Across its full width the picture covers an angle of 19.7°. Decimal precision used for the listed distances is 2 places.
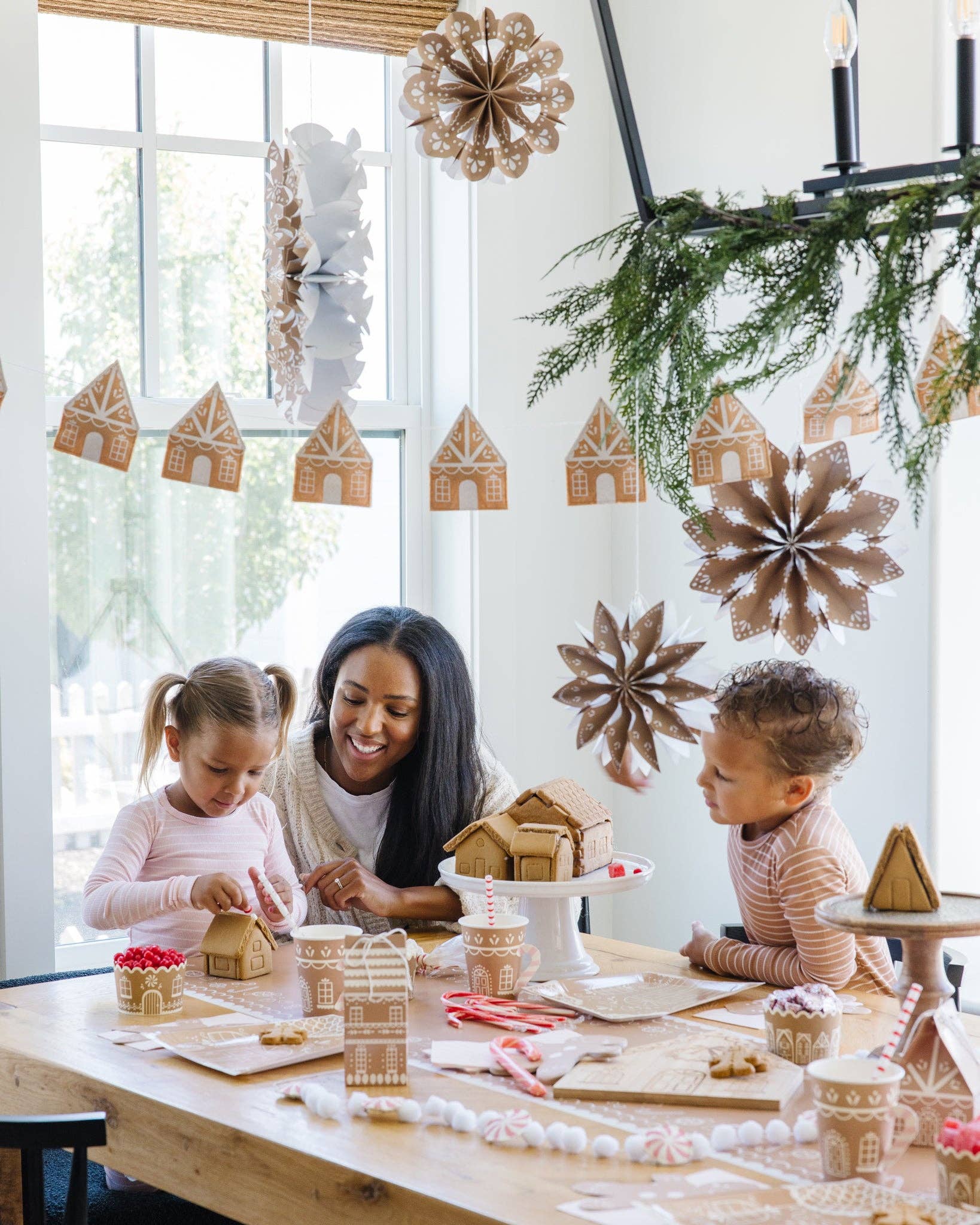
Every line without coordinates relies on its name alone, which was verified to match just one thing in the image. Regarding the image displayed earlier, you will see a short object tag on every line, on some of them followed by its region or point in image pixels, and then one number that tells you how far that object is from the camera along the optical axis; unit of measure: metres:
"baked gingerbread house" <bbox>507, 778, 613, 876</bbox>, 3.59
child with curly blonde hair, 3.49
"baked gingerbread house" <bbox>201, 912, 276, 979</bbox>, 3.53
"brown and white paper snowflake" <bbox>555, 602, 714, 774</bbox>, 3.84
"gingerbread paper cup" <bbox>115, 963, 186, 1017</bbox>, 3.37
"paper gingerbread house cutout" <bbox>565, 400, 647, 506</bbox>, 3.74
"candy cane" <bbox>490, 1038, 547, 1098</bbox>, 3.11
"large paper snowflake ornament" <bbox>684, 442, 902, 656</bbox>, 3.71
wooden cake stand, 2.98
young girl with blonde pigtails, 3.64
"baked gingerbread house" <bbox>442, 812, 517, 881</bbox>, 3.57
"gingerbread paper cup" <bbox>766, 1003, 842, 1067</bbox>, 3.17
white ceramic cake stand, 3.54
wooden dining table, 2.89
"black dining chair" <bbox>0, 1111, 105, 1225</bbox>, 2.92
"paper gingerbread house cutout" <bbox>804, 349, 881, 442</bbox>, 3.65
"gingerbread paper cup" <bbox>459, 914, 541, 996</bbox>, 3.42
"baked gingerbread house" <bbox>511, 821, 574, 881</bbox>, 3.54
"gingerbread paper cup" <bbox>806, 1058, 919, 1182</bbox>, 2.87
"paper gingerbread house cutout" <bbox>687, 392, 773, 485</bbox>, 3.59
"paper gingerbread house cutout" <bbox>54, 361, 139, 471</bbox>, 3.65
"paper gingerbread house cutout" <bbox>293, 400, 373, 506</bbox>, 3.73
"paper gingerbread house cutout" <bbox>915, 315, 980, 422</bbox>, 3.47
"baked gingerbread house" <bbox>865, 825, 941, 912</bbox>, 3.04
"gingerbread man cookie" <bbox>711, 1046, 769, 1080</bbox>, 3.12
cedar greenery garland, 2.86
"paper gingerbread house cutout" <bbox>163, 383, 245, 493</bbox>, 3.68
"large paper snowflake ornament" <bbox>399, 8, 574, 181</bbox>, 3.49
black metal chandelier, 2.89
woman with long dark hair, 3.98
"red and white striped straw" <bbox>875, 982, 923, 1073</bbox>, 2.99
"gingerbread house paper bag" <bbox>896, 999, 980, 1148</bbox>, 2.97
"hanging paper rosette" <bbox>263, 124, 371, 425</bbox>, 3.58
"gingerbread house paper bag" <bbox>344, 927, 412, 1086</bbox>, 3.07
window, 4.38
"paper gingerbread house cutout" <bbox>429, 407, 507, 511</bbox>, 3.78
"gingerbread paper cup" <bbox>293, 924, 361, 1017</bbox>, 3.34
